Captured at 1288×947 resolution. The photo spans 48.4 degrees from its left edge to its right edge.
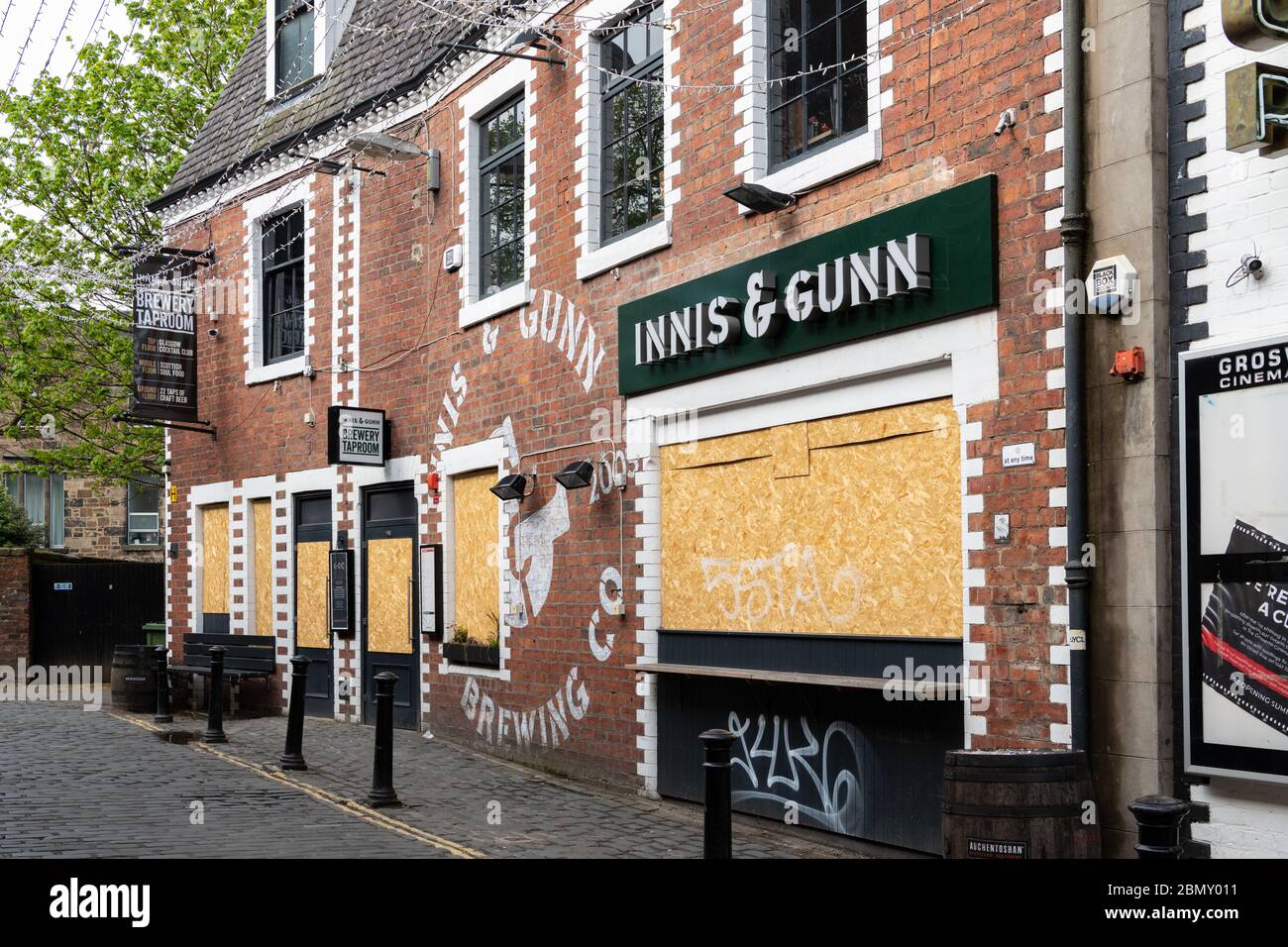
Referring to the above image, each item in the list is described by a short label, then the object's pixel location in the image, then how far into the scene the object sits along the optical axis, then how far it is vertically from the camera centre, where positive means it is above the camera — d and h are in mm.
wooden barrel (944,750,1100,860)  6410 -1197
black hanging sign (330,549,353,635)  16234 -540
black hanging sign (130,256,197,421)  18891 +2762
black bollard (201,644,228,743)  14242 -1663
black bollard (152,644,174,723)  16141 -1631
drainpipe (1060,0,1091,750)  7246 +904
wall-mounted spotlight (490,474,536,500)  12711 +499
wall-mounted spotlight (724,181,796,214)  9500 +2287
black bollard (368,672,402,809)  10336 -1506
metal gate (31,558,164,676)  24375 -1062
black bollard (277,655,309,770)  12112 -1535
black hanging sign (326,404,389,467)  15125 +1150
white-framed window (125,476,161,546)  31484 +674
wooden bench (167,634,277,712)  17781 -1431
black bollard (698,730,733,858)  6684 -1185
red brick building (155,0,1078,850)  8023 +1209
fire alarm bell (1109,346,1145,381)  7023 +852
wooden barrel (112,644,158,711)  17719 -1641
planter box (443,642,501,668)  13344 -1060
